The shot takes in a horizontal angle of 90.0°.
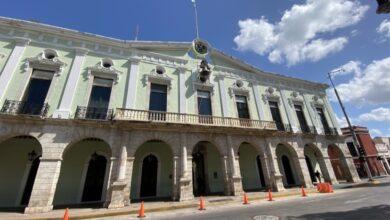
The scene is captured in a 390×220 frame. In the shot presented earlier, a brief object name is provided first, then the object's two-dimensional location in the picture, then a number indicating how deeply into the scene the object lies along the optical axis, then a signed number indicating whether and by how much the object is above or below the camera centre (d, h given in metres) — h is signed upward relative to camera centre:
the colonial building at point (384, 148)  31.48 +5.79
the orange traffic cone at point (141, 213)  8.36 -0.66
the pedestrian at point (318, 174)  19.11 +1.27
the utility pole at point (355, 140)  17.68 +4.15
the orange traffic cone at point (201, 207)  9.34 -0.59
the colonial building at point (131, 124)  11.31 +4.42
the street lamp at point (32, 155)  11.83 +2.56
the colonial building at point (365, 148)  27.90 +5.21
